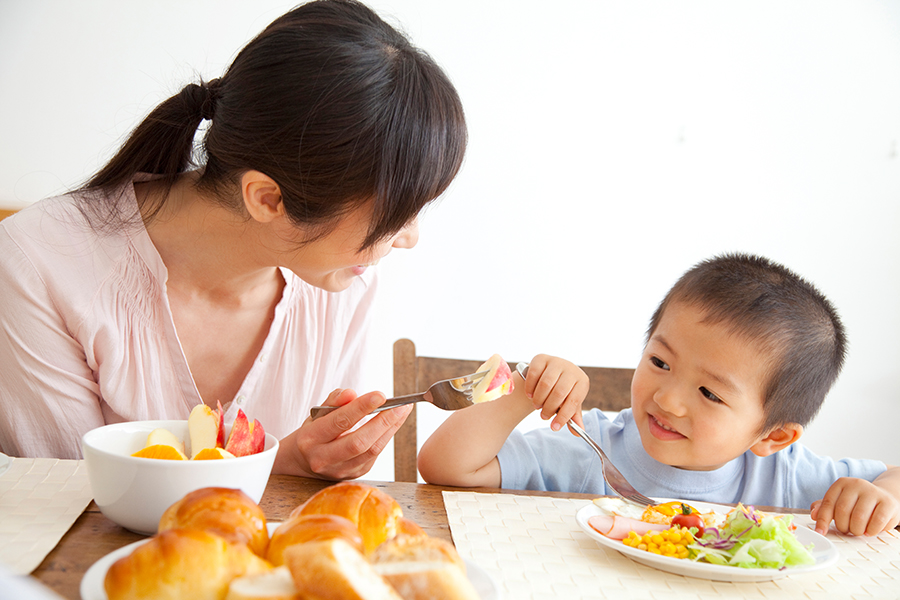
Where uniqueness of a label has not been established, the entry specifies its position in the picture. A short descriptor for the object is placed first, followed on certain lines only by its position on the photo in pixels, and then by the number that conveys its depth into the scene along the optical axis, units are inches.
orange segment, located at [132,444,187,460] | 22.7
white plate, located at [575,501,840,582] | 23.9
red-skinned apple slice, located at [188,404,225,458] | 25.6
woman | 33.3
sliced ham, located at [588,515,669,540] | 27.2
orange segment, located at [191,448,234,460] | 23.1
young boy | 38.5
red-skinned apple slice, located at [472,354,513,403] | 32.1
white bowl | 20.8
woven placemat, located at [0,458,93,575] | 20.9
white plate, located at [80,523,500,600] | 14.7
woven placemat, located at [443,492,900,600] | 23.2
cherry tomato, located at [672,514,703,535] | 28.0
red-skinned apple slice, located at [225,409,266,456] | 25.0
